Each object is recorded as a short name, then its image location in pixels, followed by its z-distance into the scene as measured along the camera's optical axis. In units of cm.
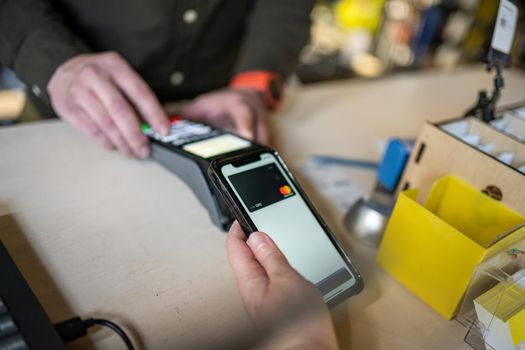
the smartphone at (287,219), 43
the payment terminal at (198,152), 51
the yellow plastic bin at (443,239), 42
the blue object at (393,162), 58
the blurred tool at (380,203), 53
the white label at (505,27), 55
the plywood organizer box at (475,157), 45
